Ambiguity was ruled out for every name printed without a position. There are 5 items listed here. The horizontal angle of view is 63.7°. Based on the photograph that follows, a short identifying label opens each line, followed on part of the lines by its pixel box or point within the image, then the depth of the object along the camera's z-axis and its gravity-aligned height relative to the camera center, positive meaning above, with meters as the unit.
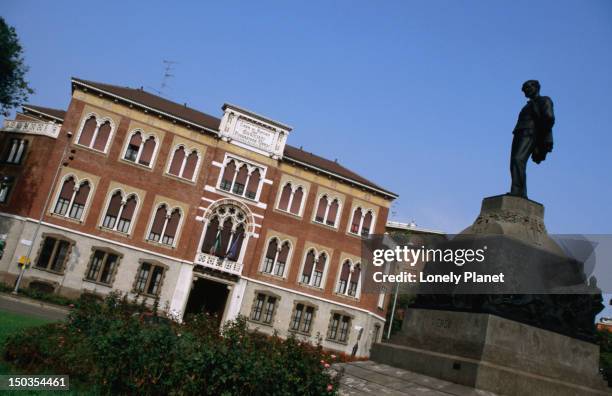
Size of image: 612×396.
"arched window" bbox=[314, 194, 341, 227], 37.09 +7.42
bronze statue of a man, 10.19 +4.61
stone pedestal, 7.68 +0.01
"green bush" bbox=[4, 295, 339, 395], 6.35 -1.00
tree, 27.70 +9.06
